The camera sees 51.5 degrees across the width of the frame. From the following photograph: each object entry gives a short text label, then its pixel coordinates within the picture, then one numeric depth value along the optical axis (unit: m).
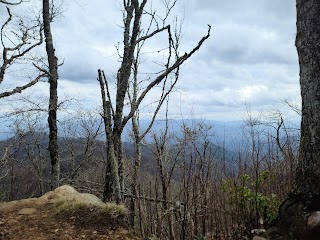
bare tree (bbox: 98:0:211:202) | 4.74
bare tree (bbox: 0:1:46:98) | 9.85
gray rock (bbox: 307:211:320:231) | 3.12
